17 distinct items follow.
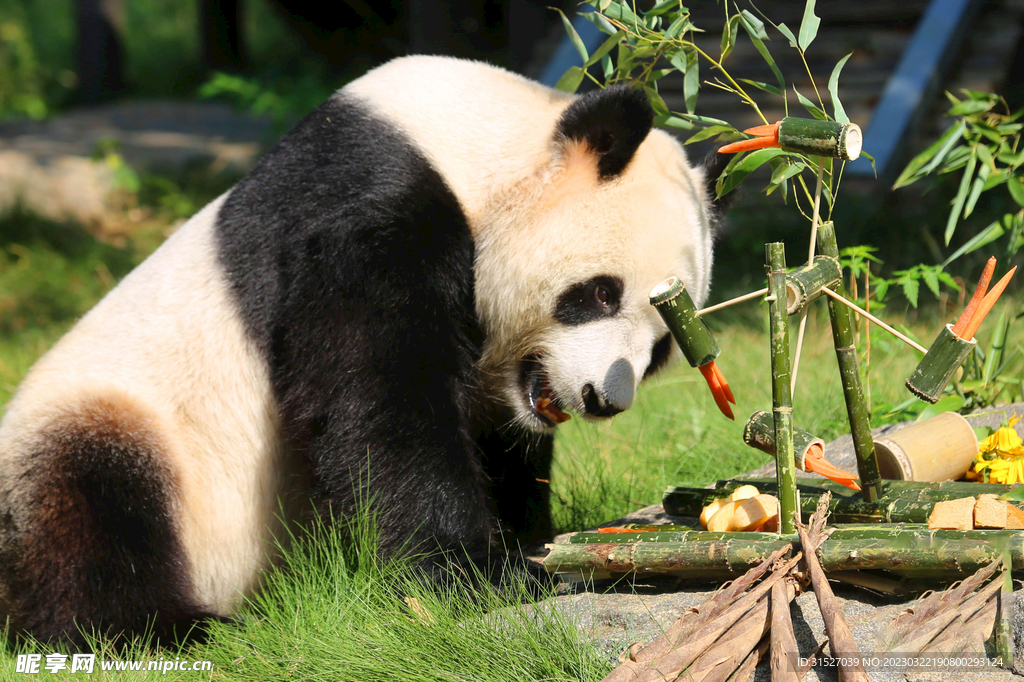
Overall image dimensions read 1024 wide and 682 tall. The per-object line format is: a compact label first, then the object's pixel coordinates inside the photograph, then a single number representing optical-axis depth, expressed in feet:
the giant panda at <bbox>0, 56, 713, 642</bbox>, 16.70
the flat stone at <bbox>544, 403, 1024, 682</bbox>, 12.12
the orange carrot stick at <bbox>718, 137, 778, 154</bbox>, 13.67
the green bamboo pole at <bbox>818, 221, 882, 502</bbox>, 13.75
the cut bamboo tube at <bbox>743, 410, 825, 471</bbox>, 14.14
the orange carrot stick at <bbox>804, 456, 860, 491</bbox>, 13.88
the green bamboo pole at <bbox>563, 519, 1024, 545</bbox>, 12.92
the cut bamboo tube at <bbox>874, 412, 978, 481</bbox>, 16.71
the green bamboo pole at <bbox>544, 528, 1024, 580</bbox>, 12.66
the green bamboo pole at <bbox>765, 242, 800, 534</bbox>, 12.65
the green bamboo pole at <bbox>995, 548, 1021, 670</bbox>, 11.98
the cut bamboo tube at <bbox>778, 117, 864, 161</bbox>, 12.57
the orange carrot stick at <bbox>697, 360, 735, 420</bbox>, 15.19
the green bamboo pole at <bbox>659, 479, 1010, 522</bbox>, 15.03
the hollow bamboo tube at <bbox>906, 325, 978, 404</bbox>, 12.96
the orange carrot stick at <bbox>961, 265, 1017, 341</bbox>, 13.30
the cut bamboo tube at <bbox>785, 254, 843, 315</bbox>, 12.94
